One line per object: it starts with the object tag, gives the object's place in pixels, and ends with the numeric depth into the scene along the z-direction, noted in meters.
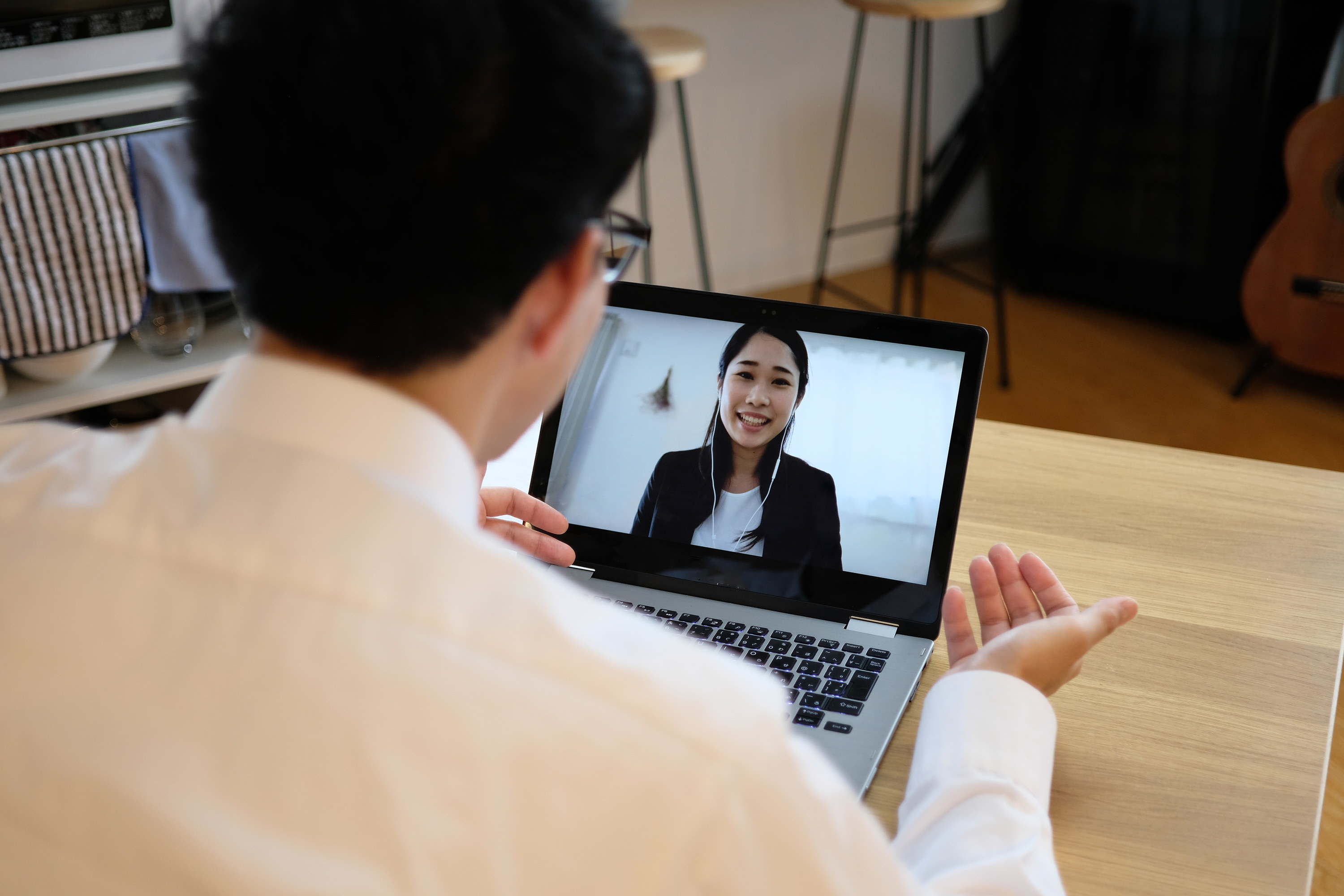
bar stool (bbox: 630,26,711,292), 2.15
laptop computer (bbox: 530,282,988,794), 0.85
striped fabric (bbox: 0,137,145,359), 1.72
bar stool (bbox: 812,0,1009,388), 2.33
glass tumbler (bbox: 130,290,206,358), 2.00
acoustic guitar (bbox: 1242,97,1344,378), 2.47
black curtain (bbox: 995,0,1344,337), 2.77
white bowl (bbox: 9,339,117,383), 1.88
